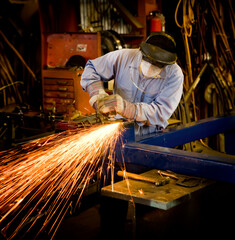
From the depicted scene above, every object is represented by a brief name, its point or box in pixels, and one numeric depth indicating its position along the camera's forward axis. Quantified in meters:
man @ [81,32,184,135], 2.80
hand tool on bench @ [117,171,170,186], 2.60
